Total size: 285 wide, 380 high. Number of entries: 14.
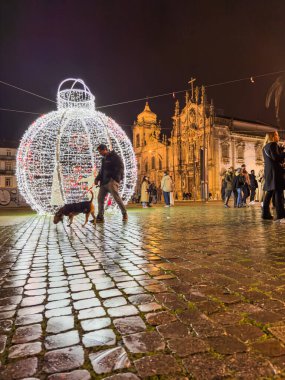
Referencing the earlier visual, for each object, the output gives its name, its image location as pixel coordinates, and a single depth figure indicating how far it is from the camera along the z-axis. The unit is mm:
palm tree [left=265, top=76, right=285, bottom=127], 14961
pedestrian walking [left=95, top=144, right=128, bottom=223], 8188
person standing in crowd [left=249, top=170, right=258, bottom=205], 16547
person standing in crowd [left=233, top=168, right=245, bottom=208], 14305
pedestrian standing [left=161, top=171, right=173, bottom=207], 17959
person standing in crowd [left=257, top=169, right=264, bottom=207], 20466
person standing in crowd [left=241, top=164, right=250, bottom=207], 14264
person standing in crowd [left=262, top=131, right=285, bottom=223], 6723
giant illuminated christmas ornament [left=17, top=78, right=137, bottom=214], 11359
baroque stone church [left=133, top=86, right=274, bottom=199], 44781
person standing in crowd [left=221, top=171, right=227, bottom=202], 19369
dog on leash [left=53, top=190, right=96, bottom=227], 7199
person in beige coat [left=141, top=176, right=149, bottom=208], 18750
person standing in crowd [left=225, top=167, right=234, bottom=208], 15422
